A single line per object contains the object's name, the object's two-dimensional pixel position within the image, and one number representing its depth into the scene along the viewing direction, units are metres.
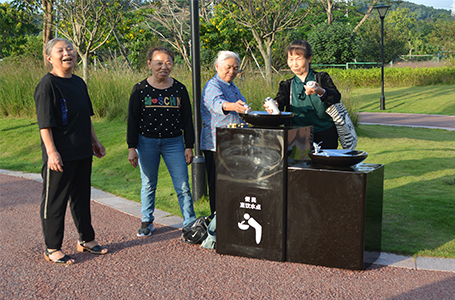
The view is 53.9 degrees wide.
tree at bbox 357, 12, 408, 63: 41.66
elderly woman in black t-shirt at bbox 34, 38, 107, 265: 3.77
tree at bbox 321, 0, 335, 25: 45.00
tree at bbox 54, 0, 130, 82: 12.69
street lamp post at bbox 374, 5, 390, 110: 20.00
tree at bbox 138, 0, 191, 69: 12.63
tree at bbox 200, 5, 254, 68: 17.45
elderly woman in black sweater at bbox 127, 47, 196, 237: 4.40
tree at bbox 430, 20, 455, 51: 58.25
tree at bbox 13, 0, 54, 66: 14.10
